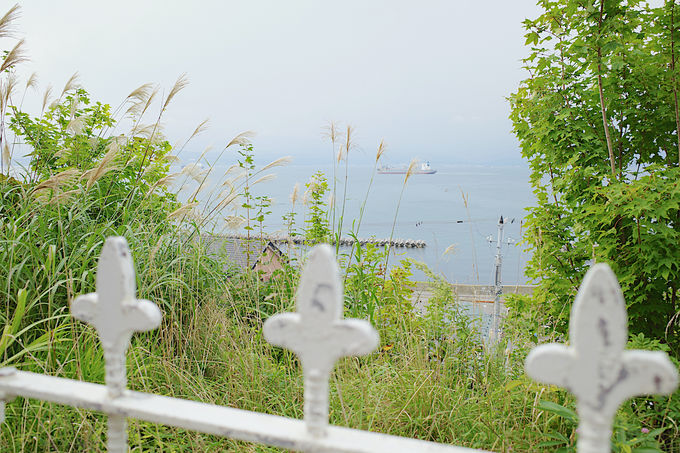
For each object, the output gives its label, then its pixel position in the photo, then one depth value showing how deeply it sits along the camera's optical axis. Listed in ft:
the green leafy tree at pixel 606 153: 8.30
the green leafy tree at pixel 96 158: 10.96
